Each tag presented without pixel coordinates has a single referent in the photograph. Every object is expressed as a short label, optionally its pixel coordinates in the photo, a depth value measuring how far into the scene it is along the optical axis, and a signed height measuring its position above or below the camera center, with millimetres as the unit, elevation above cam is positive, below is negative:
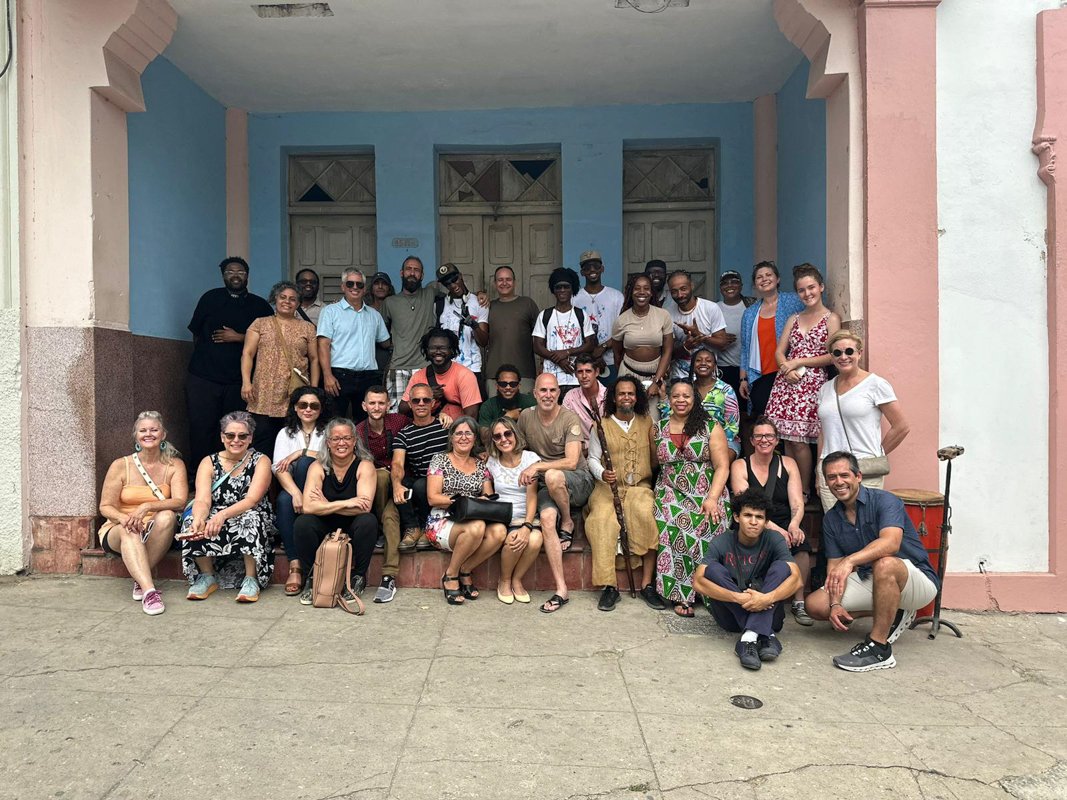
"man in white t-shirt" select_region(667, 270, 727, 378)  6266 +523
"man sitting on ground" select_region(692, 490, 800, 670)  4215 -1054
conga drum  4816 -801
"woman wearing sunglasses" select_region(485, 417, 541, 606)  5023 -756
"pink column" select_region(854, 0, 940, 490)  5285 +1150
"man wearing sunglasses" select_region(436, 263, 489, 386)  6672 +605
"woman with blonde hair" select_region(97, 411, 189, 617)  4973 -711
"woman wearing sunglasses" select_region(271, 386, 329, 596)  5148 -451
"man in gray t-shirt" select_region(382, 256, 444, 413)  6617 +586
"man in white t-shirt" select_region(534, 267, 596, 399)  6391 +441
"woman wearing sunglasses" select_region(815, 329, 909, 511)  4938 -153
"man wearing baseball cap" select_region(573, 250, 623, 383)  6746 +756
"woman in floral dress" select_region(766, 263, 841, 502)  5355 +121
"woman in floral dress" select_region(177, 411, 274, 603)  4996 -842
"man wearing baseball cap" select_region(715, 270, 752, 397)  6391 +579
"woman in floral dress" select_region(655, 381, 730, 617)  4922 -662
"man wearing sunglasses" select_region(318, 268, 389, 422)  6293 +383
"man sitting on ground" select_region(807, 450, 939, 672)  4195 -976
